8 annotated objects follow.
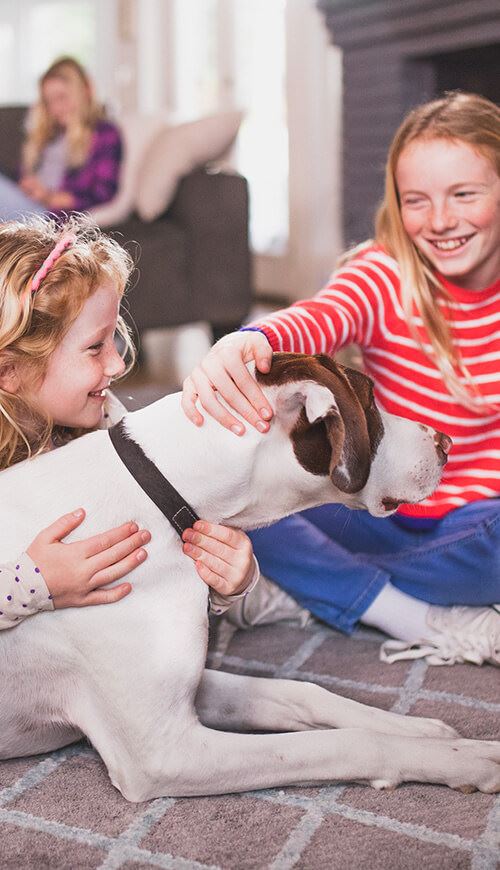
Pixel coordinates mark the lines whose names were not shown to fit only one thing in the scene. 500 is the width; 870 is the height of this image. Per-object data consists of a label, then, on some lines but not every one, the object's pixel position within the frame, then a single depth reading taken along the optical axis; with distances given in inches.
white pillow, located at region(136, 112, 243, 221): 167.8
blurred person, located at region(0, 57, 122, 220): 177.5
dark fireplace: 167.0
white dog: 51.8
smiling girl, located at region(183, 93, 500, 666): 74.0
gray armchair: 166.4
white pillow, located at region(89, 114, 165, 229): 169.8
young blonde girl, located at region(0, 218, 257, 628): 58.3
